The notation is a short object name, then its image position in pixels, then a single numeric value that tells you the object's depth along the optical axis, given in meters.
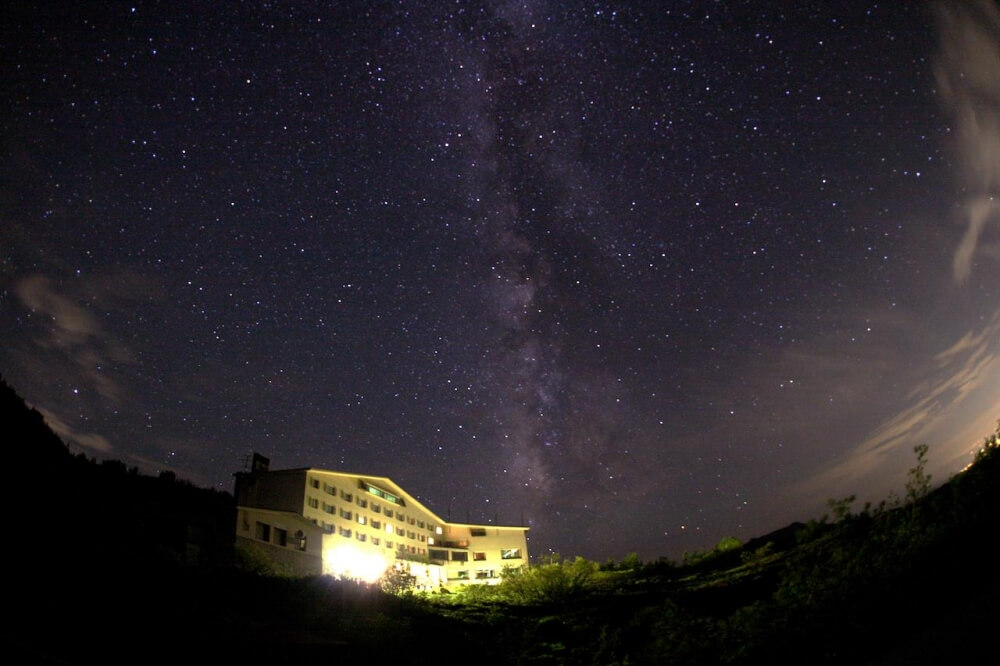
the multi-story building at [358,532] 32.69
